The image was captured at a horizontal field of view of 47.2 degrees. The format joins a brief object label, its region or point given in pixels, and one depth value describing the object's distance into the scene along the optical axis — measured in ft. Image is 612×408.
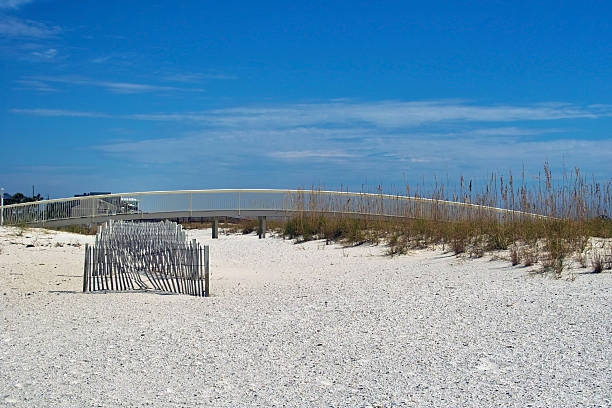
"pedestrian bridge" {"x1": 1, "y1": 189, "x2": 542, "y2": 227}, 66.03
